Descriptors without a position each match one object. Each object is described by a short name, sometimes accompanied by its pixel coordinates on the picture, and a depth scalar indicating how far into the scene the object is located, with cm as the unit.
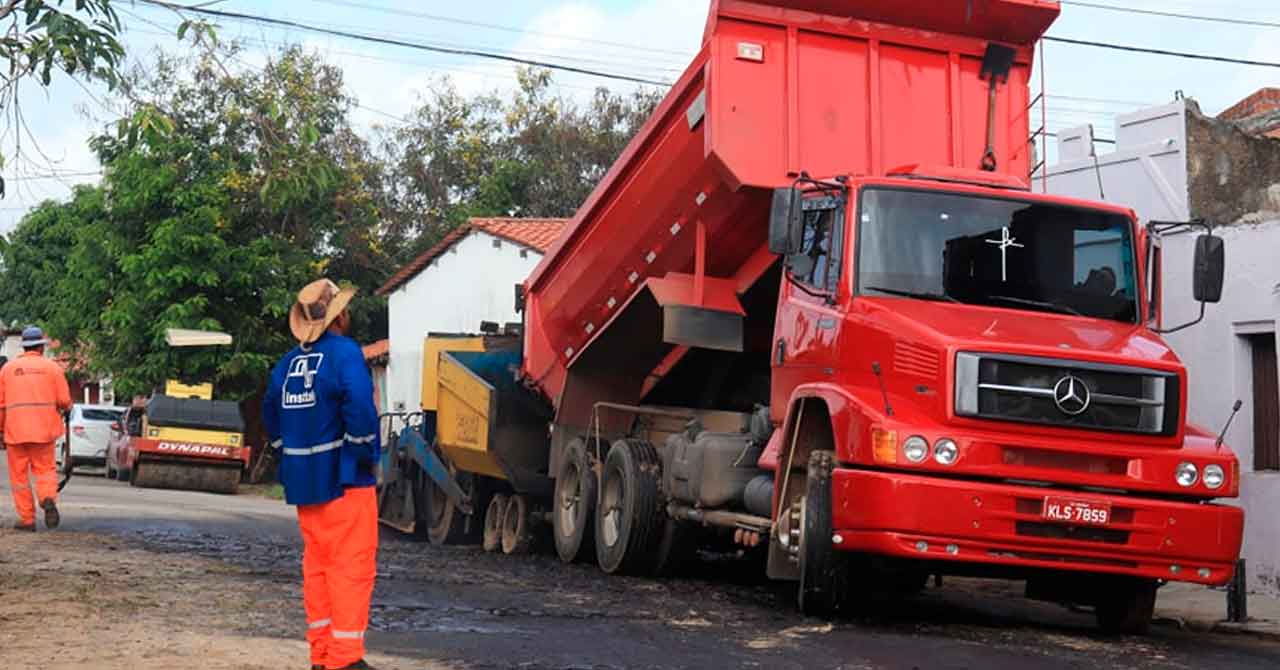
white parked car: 3569
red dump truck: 920
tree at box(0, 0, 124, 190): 885
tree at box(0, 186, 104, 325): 5665
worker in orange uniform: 1472
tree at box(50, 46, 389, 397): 3484
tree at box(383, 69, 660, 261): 4606
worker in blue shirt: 719
